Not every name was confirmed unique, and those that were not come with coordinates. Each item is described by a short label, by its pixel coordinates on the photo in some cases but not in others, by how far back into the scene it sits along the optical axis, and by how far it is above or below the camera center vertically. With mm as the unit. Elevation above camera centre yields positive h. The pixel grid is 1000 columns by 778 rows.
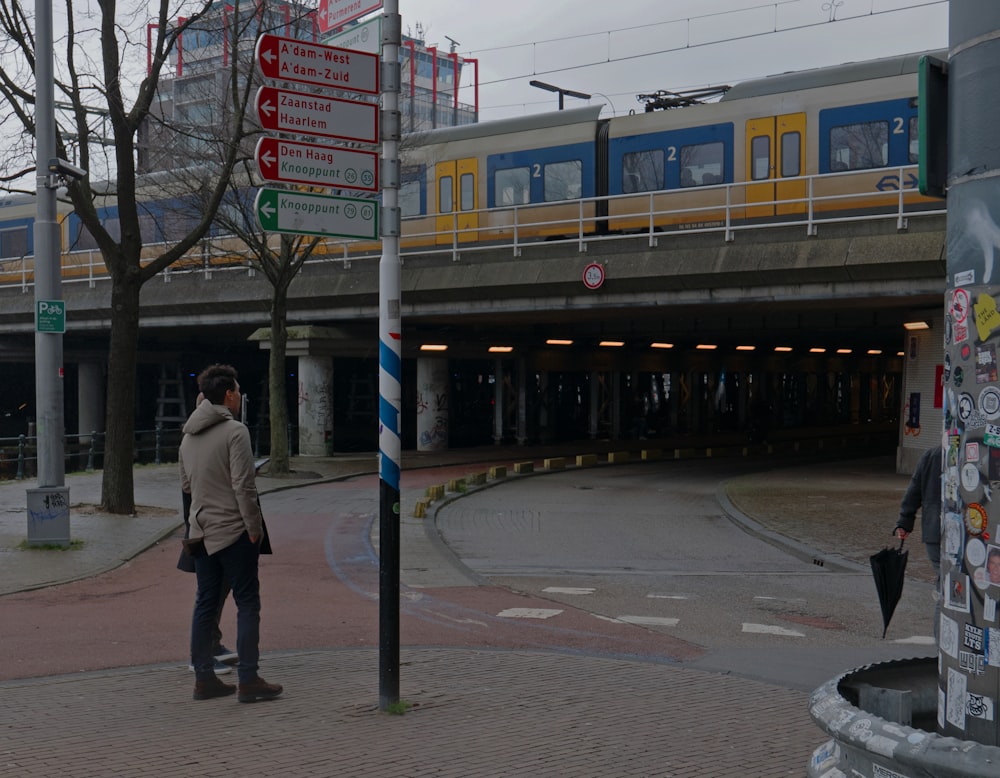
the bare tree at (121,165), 16297 +2549
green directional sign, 6586 +739
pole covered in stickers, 4121 -180
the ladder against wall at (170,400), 40438 -2037
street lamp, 36906 +8186
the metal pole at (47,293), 13516 +579
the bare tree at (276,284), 24406 +1225
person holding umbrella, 8273 -1145
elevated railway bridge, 21484 +390
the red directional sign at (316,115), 6578 +1317
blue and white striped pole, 6715 -189
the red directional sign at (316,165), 6625 +1028
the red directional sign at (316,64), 6648 +1615
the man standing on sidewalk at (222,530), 6852 -1102
